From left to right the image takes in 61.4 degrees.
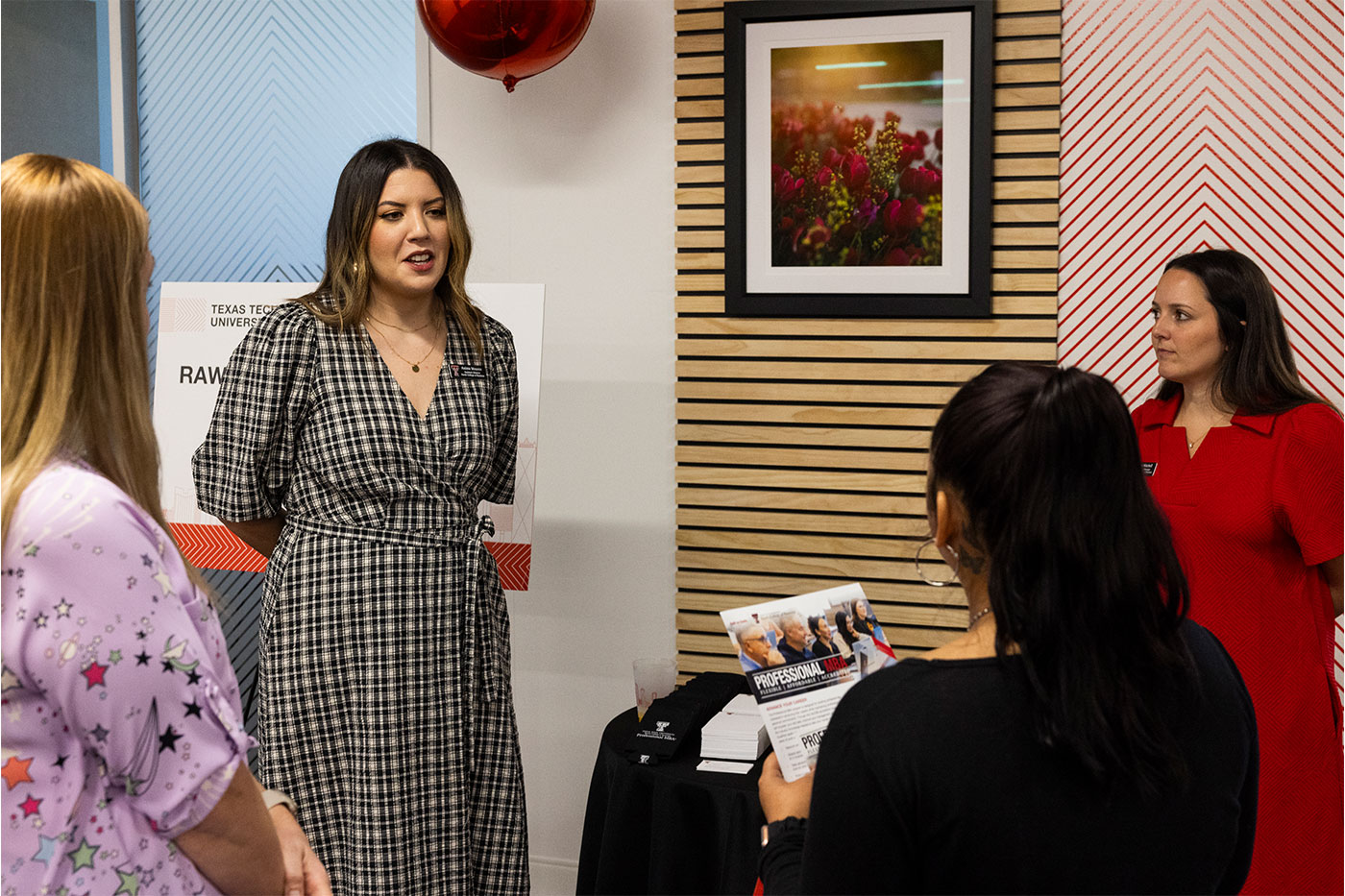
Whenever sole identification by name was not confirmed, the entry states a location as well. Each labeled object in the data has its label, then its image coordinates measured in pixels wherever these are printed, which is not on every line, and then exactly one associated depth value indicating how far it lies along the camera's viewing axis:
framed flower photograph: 3.23
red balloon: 2.98
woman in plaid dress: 2.46
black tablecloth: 2.39
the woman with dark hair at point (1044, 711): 1.11
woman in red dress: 2.42
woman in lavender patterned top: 1.09
